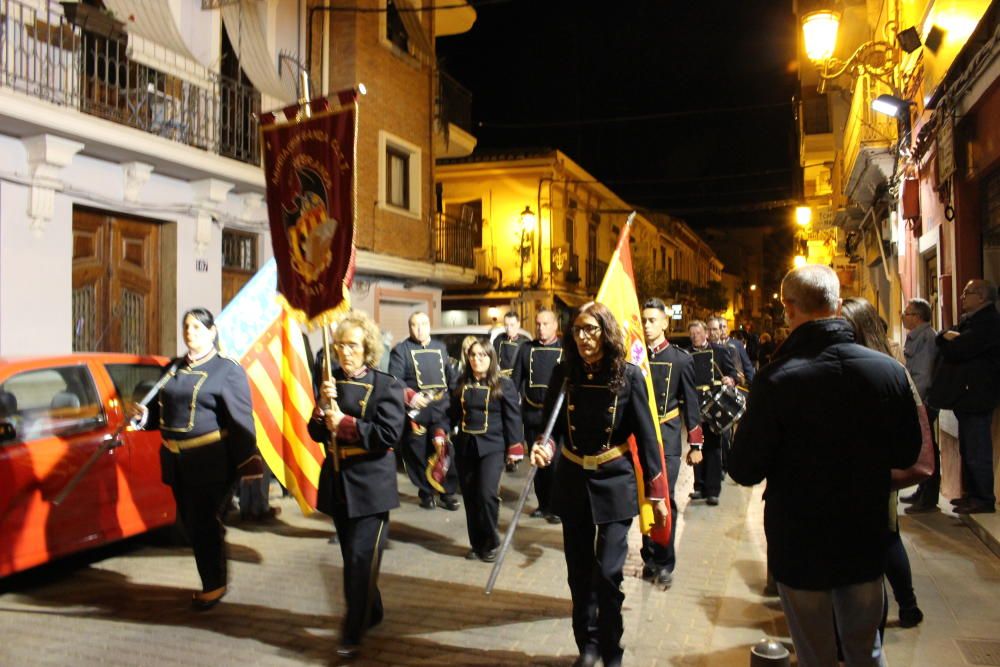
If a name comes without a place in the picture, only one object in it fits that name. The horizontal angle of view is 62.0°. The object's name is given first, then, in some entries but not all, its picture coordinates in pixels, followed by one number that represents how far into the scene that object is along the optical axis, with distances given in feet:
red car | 18.94
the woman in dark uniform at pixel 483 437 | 23.24
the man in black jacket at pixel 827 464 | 10.03
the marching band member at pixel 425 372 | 28.37
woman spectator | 14.28
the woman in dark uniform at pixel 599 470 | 14.82
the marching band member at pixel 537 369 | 27.73
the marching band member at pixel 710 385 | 29.76
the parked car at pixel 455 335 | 40.09
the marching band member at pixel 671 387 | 22.22
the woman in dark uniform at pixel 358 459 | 16.08
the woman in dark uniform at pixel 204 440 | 18.66
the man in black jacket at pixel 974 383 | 23.52
